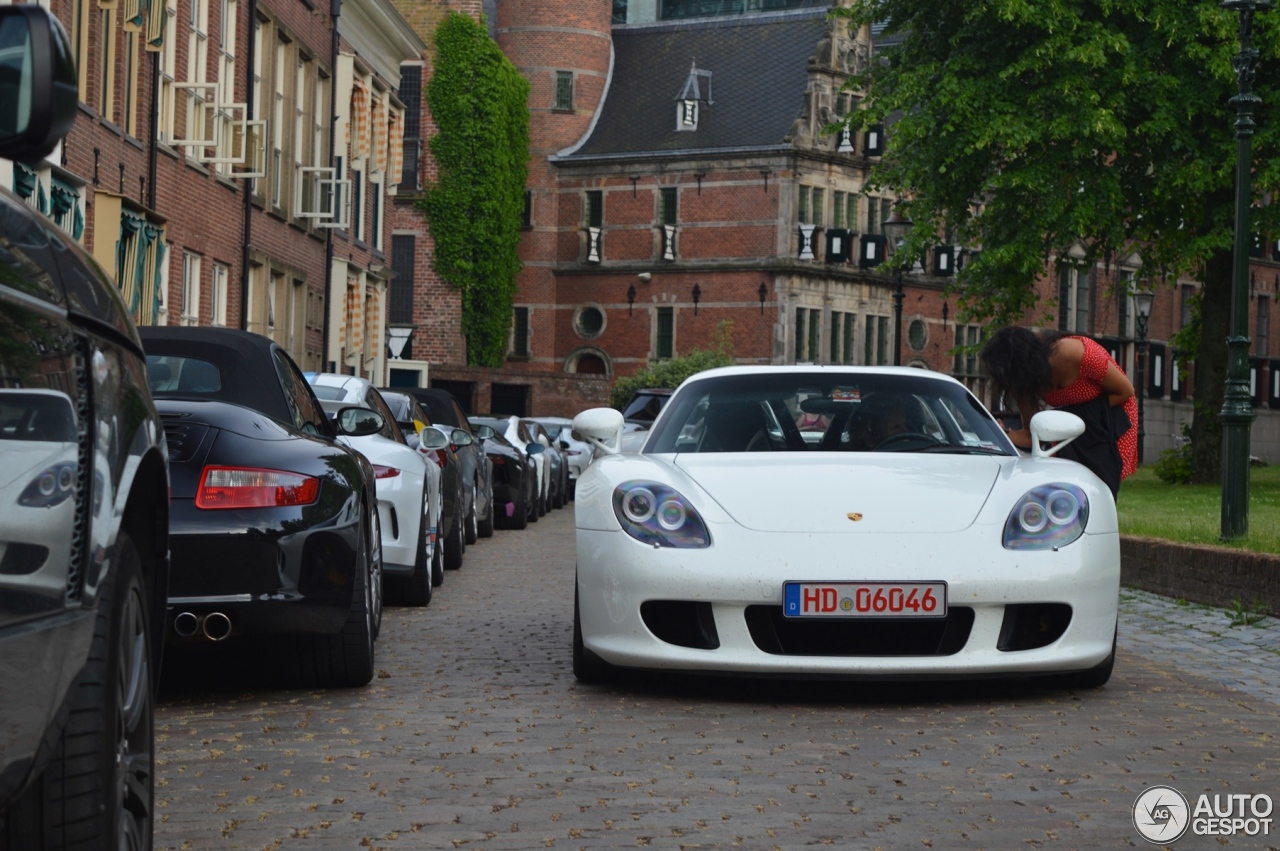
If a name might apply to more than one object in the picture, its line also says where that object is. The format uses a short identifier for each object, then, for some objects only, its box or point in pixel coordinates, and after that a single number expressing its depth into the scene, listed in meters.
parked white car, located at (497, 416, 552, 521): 25.80
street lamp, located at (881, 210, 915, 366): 35.97
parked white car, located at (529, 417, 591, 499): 32.54
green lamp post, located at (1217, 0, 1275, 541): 14.79
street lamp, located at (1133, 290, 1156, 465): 48.09
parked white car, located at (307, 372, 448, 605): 11.82
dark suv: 3.04
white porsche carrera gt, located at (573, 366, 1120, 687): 7.43
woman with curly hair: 10.07
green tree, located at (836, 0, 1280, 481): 29.47
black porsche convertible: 7.06
